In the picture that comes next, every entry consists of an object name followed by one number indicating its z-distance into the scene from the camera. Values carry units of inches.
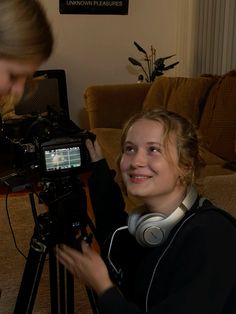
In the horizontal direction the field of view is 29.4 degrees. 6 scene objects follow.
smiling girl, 35.3
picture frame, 163.0
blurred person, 25.4
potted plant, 156.3
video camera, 45.6
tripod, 47.1
